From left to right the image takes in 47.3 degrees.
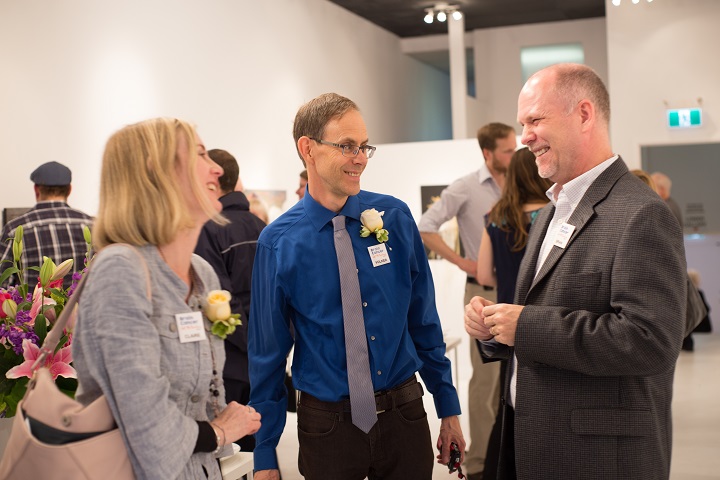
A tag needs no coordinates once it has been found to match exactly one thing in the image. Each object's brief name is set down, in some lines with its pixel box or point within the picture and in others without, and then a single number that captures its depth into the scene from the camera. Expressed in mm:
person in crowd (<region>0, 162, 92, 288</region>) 4652
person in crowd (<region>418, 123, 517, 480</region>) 5074
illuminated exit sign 10462
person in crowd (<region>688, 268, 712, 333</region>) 10312
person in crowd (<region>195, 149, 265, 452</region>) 4016
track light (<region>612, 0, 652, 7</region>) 10459
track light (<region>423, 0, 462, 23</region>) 11820
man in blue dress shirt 2369
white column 12141
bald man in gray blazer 1974
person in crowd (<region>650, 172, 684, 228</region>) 9438
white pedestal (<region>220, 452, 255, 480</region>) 2554
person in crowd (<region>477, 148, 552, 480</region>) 4102
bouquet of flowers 2236
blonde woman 1600
